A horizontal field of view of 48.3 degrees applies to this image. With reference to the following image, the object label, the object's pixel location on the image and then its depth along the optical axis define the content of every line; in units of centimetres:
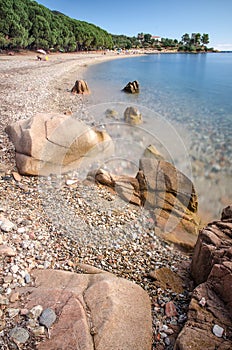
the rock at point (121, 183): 448
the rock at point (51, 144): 473
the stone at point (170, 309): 243
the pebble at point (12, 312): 215
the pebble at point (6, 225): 316
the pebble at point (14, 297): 229
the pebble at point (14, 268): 262
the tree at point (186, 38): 12423
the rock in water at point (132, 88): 1755
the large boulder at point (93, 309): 197
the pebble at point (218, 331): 193
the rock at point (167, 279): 277
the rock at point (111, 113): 1023
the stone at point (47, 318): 205
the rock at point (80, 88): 1465
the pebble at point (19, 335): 196
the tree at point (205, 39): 11850
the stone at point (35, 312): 212
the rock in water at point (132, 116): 986
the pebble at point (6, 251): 278
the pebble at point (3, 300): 226
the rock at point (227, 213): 336
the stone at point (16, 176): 448
